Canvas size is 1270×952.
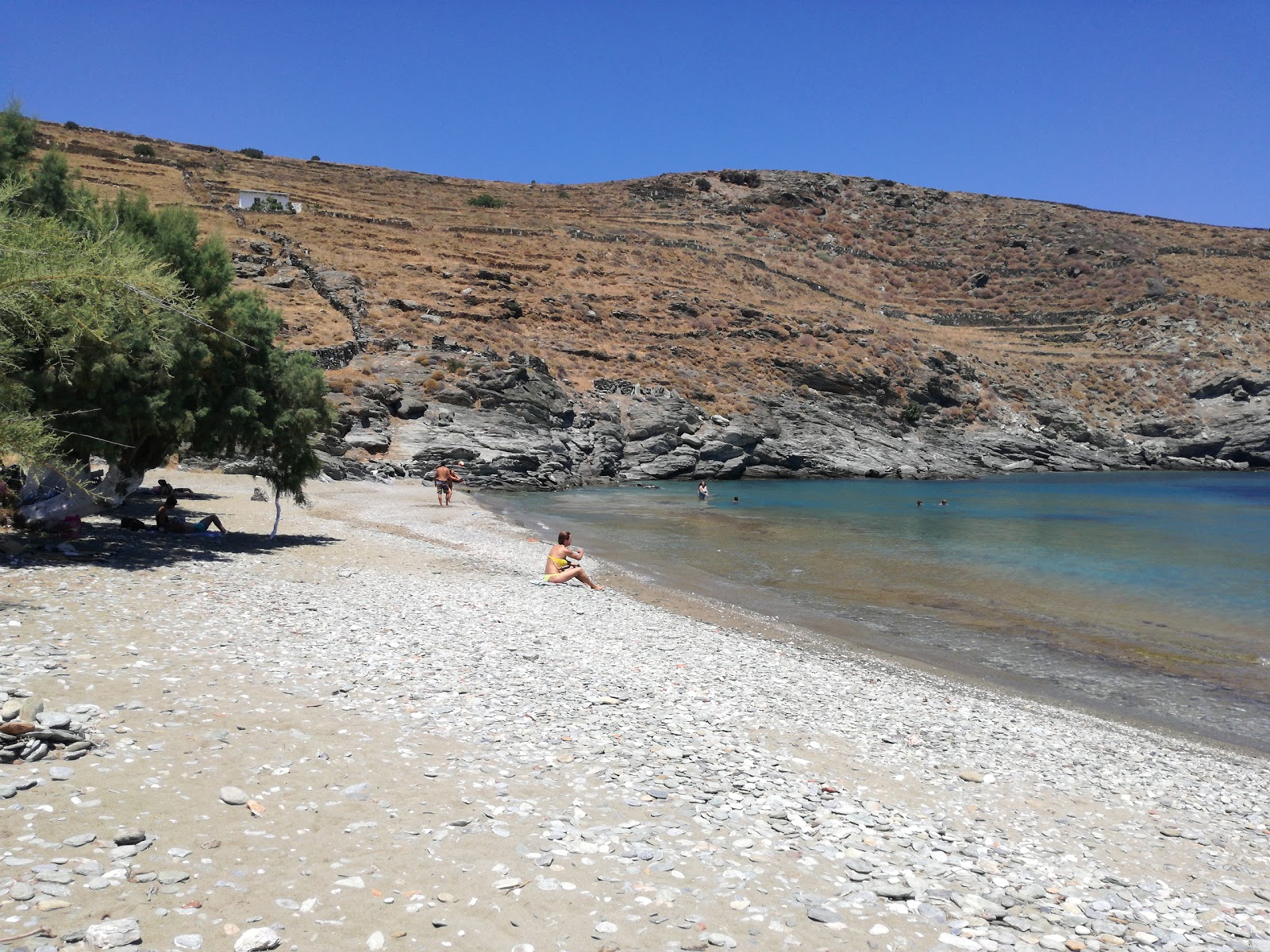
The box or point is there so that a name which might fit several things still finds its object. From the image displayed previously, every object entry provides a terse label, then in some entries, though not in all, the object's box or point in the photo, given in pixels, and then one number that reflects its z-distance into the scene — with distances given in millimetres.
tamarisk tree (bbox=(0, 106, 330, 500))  8023
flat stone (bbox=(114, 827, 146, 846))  4828
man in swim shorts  32938
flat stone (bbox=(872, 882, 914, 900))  5461
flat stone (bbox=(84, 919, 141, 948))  3973
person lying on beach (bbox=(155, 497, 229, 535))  16594
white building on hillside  79625
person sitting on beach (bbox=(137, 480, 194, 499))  21312
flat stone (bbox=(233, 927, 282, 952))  4117
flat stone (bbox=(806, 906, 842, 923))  5082
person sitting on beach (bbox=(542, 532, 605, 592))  17219
